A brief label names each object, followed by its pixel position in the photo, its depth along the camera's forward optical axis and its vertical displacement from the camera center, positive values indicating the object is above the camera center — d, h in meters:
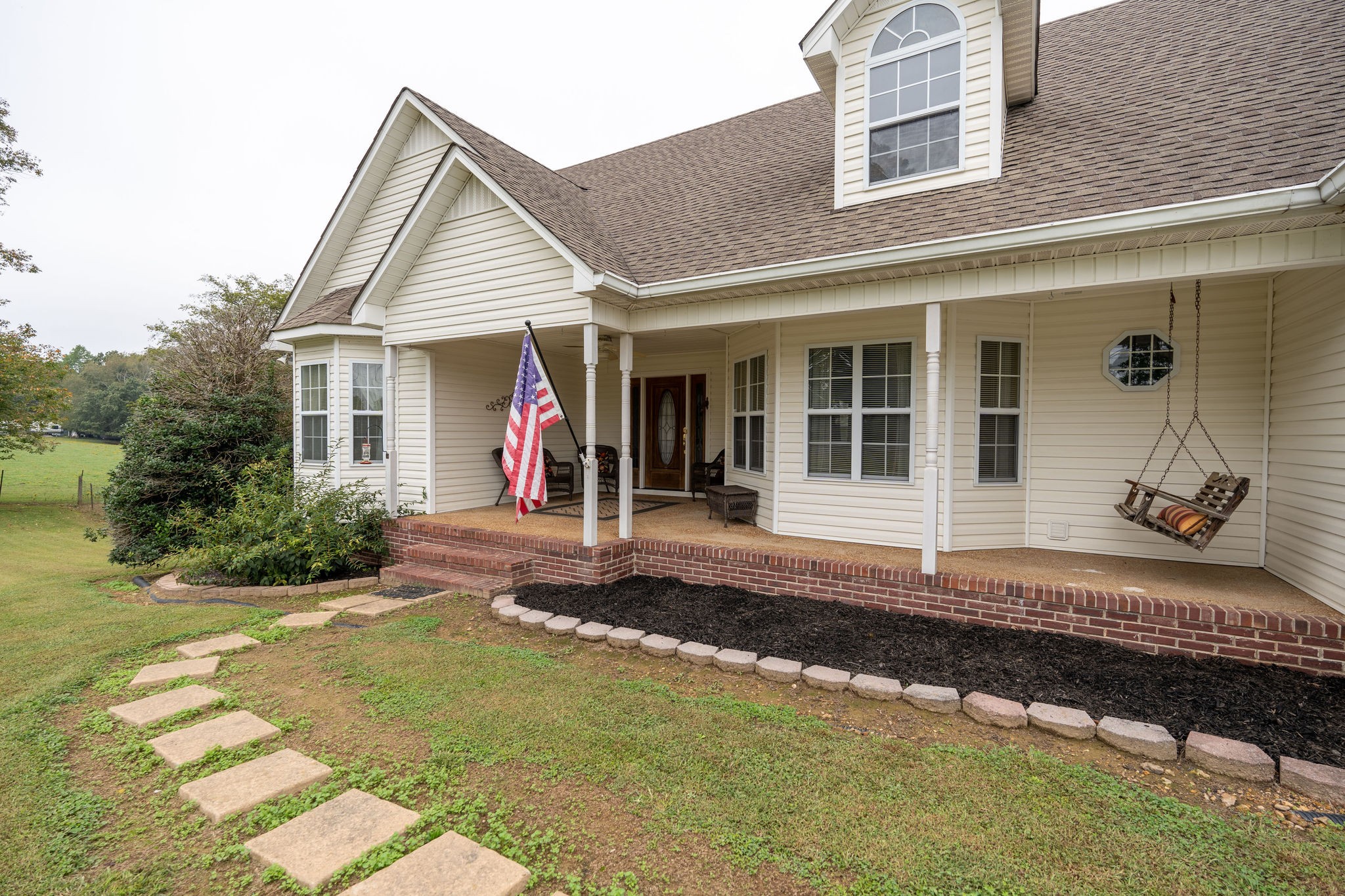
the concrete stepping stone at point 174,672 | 3.91 -1.74
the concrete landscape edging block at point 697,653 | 4.24 -1.66
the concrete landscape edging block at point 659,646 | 4.39 -1.66
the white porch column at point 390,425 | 8.09 +0.14
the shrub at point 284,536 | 6.67 -1.29
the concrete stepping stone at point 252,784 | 2.52 -1.69
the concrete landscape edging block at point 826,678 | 3.80 -1.66
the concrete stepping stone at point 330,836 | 2.14 -1.66
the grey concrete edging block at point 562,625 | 4.88 -1.68
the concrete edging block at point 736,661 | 4.09 -1.66
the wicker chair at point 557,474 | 9.81 -0.68
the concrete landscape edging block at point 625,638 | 4.57 -1.67
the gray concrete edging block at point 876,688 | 3.67 -1.66
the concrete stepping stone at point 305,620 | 5.17 -1.77
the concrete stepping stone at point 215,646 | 4.41 -1.75
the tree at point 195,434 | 8.45 -0.01
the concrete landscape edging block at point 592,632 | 4.70 -1.67
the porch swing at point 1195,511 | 4.26 -0.57
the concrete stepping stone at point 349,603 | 5.79 -1.79
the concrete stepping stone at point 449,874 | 2.01 -1.65
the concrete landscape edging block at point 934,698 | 3.51 -1.66
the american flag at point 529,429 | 6.10 +0.08
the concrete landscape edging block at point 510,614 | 5.25 -1.70
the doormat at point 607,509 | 8.09 -1.12
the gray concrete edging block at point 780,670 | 3.95 -1.66
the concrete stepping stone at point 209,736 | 2.96 -1.71
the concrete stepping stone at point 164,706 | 3.36 -1.72
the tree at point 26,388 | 14.70 +1.22
